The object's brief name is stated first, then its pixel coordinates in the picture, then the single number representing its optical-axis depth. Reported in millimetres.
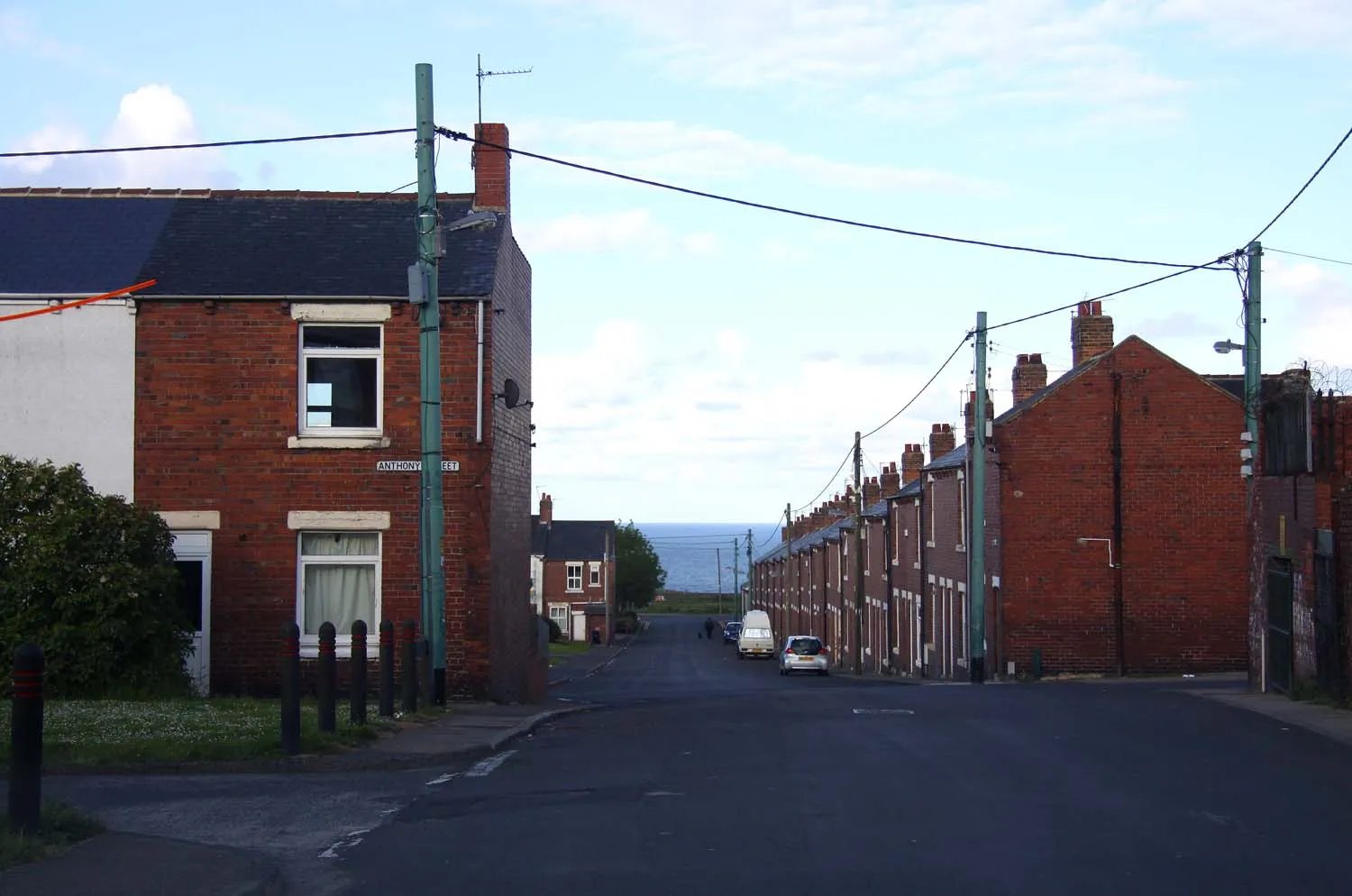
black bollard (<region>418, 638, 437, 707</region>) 17547
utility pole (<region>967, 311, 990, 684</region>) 32062
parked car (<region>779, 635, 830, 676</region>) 54031
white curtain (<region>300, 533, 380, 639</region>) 21047
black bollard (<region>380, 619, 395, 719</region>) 16000
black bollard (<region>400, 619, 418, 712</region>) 16659
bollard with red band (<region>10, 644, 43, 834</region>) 8570
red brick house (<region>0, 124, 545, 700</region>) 20844
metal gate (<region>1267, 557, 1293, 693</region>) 21141
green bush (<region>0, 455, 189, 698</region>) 17906
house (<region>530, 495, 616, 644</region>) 100875
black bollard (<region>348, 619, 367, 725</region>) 15016
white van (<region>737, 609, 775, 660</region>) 77125
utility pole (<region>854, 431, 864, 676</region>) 51719
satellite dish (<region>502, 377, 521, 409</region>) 21516
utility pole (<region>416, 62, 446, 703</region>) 17375
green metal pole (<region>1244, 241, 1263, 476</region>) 21984
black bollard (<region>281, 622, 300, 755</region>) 13078
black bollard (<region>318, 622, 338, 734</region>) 14133
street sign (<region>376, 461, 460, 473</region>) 20734
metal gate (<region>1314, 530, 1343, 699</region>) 18828
